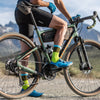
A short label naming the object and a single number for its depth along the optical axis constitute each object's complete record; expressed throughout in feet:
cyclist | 9.87
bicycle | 9.53
